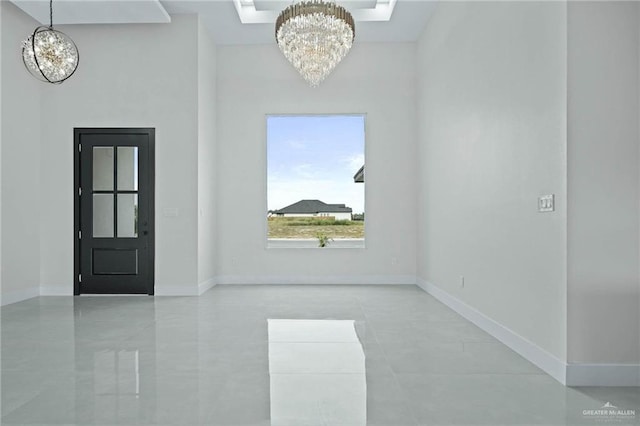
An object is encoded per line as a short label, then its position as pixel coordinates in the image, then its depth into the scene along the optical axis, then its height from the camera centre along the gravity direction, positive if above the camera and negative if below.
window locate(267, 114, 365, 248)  7.65 +0.59
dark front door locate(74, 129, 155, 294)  6.31 +0.07
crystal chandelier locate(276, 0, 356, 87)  4.61 +1.91
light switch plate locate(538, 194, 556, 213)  3.05 +0.08
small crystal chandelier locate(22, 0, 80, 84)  4.63 +1.69
